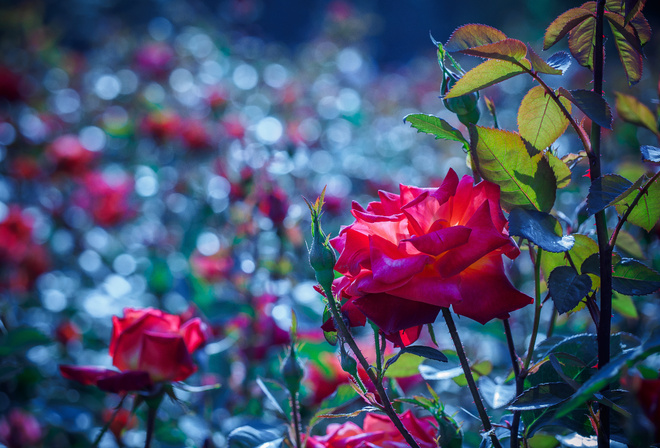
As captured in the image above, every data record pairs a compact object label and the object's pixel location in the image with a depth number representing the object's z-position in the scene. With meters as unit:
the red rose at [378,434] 1.39
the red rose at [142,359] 1.46
